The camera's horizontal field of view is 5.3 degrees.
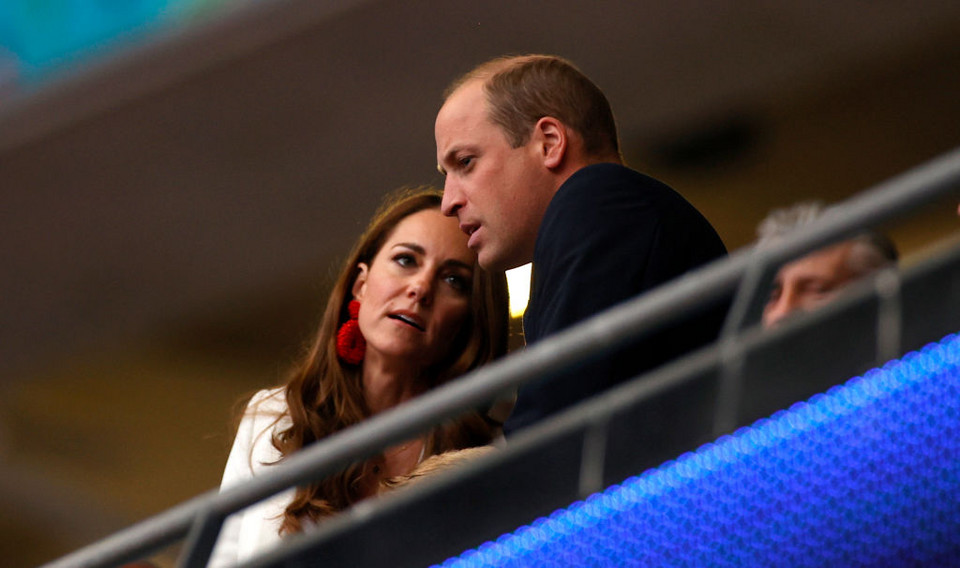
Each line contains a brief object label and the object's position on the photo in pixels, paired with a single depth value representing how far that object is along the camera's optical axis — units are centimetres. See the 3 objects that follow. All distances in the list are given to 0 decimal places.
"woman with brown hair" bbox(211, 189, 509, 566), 966
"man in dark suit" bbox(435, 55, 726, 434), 911
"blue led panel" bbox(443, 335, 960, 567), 873
